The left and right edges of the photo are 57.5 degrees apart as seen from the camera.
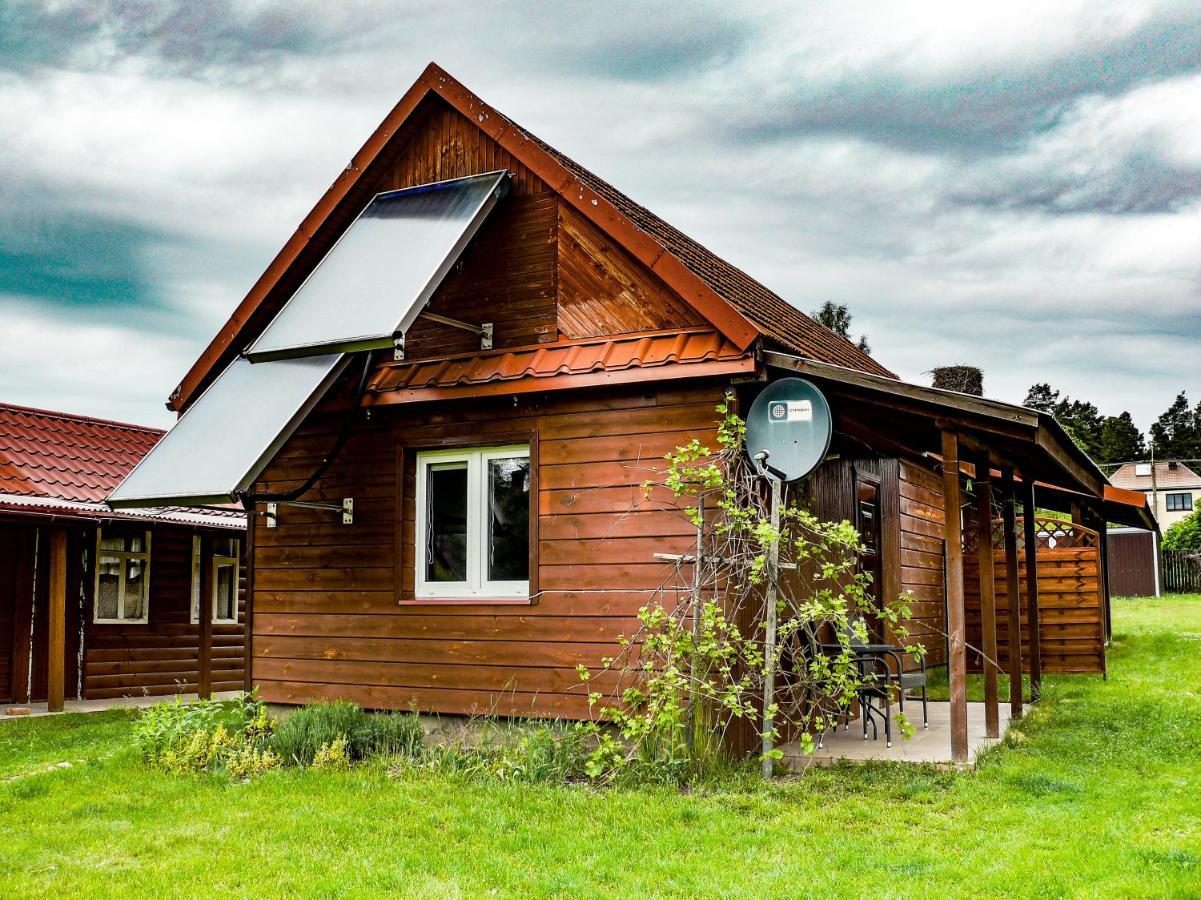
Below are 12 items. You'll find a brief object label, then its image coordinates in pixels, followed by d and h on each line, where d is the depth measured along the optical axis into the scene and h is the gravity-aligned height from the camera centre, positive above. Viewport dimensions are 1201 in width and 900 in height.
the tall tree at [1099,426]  73.62 +9.09
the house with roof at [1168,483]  64.94 +4.29
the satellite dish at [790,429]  7.68 +0.91
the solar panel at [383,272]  8.36 +2.37
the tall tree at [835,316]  46.00 +10.08
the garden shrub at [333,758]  8.40 -1.54
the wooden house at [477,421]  8.41 +1.10
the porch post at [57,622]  14.18 -0.82
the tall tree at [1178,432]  77.44 +9.22
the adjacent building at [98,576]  14.52 -0.25
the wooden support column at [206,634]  14.87 -1.03
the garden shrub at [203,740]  8.56 -1.52
